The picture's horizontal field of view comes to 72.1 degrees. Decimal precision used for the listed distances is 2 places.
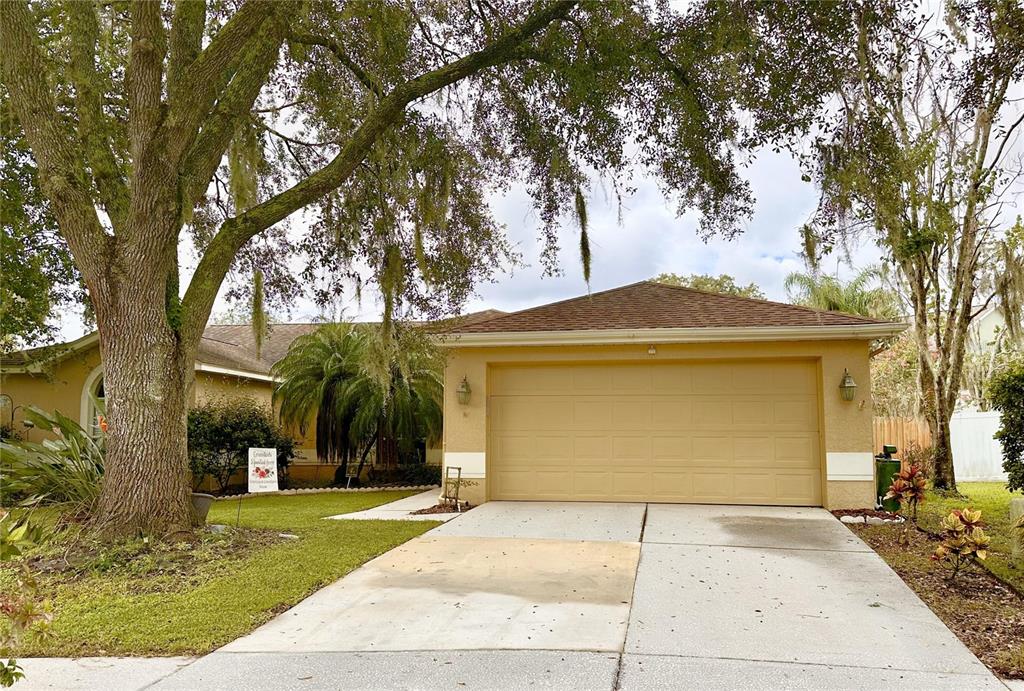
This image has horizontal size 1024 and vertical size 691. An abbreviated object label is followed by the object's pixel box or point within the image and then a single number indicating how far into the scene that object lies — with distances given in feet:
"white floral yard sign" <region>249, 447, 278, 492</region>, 26.58
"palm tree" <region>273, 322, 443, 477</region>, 46.55
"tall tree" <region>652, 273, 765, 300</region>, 87.71
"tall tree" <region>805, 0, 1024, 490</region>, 24.35
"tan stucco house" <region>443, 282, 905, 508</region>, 32.53
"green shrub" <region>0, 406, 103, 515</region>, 24.88
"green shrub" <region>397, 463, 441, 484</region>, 49.70
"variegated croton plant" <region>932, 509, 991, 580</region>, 18.51
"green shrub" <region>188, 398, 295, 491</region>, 43.60
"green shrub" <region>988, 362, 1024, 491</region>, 26.00
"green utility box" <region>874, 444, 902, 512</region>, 32.37
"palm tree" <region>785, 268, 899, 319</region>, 60.03
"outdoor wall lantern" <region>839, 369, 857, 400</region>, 31.74
